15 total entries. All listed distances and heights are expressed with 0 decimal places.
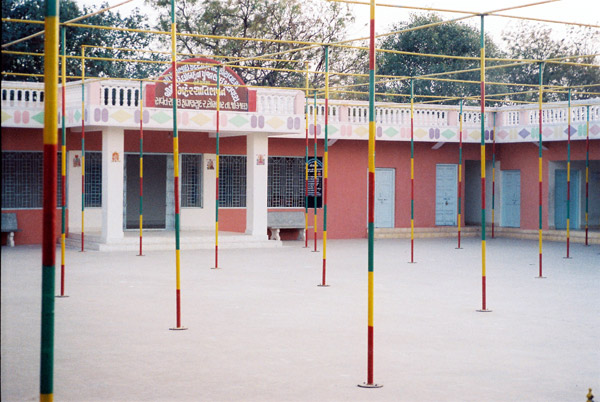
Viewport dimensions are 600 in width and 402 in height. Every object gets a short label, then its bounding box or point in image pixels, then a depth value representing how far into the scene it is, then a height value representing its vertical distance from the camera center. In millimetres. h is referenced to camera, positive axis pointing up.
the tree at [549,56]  37219 +5993
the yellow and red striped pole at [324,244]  12031 -753
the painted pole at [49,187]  3785 +15
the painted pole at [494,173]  24142 +561
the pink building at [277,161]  19328 +820
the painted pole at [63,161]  10267 +365
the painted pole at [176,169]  8133 +214
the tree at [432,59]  35812 +5617
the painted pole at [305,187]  22516 +130
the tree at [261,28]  30812 +5981
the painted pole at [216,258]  14745 -1152
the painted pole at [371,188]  6188 +31
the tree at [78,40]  26656 +4933
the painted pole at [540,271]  13595 -1260
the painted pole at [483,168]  9499 +271
